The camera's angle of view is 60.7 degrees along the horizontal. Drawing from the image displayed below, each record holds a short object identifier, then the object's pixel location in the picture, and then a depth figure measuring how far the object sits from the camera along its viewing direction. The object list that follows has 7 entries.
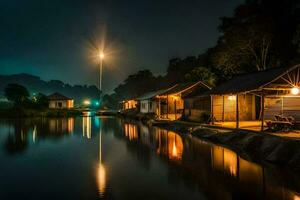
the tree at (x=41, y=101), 61.29
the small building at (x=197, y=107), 27.93
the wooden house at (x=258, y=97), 17.59
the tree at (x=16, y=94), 61.08
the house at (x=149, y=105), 41.46
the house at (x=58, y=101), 75.19
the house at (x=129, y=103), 66.56
